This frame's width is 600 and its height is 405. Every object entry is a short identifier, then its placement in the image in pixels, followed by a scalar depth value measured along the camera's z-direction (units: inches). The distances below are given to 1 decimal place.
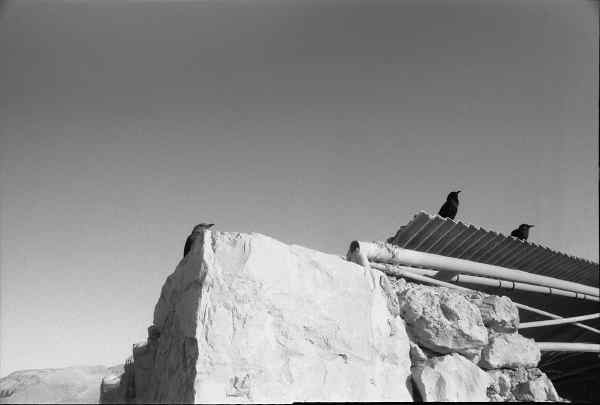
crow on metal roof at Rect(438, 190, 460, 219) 286.2
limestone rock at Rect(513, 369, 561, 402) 175.0
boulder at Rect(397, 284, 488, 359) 163.9
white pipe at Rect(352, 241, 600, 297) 185.3
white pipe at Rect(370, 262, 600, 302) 212.2
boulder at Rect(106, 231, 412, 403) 118.5
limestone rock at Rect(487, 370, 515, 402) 164.4
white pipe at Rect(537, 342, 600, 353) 214.7
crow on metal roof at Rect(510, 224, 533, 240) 315.3
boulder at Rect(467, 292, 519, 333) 186.7
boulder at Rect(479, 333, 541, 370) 175.0
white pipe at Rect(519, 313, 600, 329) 219.9
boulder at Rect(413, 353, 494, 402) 144.7
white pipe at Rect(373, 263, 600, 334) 189.8
